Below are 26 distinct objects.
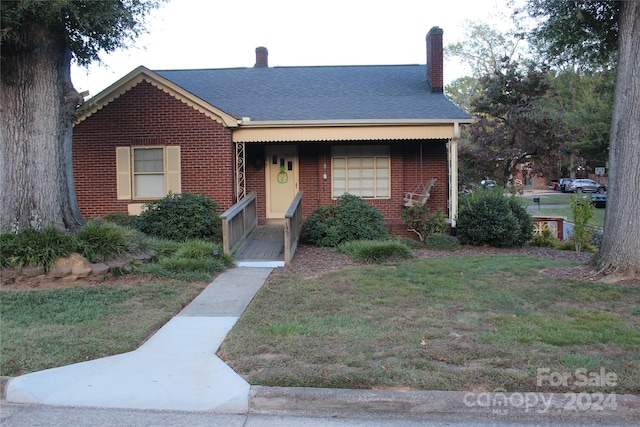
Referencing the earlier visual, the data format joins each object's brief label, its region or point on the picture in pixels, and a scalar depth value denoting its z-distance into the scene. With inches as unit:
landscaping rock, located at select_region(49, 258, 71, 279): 351.3
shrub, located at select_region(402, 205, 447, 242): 553.6
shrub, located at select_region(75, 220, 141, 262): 368.5
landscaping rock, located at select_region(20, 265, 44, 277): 347.6
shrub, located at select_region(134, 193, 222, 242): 479.2
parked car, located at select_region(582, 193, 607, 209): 1415.0
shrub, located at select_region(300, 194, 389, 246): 510.3
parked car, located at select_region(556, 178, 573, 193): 2189.6
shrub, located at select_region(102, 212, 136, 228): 527.4
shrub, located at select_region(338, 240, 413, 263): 437.7
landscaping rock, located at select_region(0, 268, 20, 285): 344.2
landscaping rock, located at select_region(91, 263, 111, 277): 360.5
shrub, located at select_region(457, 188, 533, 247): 544.7
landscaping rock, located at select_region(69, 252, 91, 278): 355.6
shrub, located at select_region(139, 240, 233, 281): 371.2
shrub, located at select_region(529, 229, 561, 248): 614.0
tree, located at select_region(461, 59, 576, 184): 879.7
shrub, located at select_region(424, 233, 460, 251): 526.6
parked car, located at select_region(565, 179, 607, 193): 1926.4
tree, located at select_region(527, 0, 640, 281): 344.5
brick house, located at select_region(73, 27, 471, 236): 545.3
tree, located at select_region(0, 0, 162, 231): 380.2
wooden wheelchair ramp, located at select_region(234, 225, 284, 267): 440.8
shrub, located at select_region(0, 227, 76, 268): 350.9
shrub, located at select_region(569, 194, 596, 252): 552.7
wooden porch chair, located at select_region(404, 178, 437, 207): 571.9
